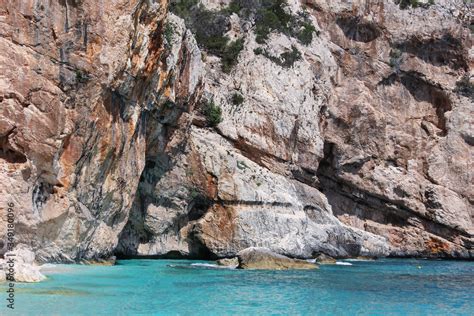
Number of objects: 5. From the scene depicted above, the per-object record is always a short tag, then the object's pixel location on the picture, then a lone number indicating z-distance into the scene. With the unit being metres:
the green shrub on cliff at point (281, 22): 38.98
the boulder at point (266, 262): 26.58
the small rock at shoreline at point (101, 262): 24.95
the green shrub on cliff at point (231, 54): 36.97
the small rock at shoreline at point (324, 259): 31.31
